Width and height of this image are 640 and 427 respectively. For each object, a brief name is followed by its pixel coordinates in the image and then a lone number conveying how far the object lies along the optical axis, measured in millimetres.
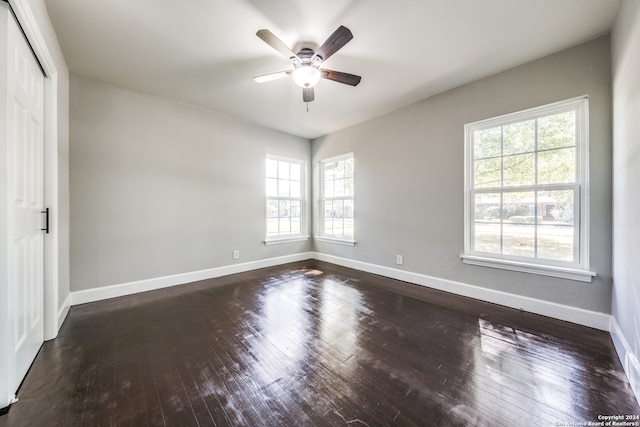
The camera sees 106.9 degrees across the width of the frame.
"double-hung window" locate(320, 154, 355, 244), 4402
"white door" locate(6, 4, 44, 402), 1354
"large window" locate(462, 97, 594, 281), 2254
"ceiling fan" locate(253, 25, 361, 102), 1762
